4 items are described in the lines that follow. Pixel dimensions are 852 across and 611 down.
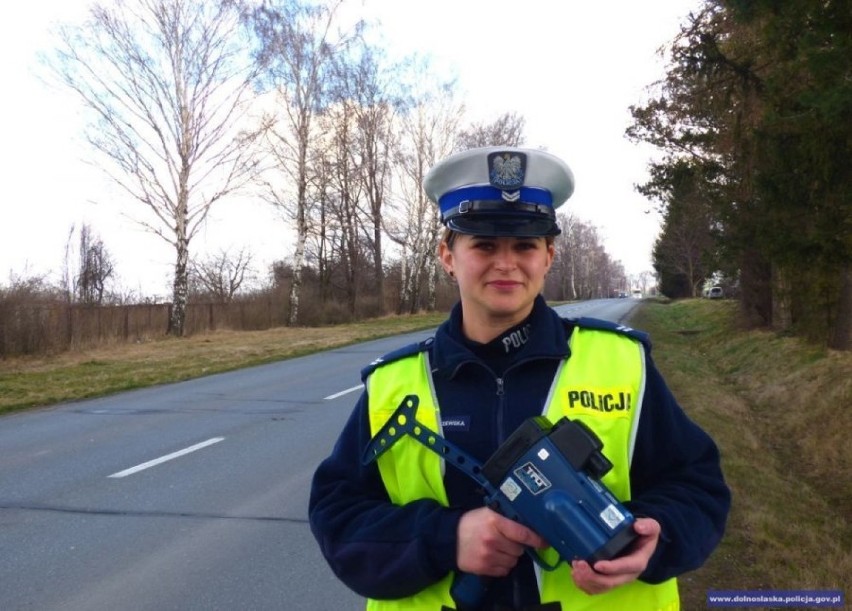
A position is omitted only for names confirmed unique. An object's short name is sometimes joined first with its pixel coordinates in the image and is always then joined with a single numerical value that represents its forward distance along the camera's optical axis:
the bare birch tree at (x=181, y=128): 26.27
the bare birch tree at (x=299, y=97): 31.86
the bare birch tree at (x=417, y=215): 43.31
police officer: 1.82
